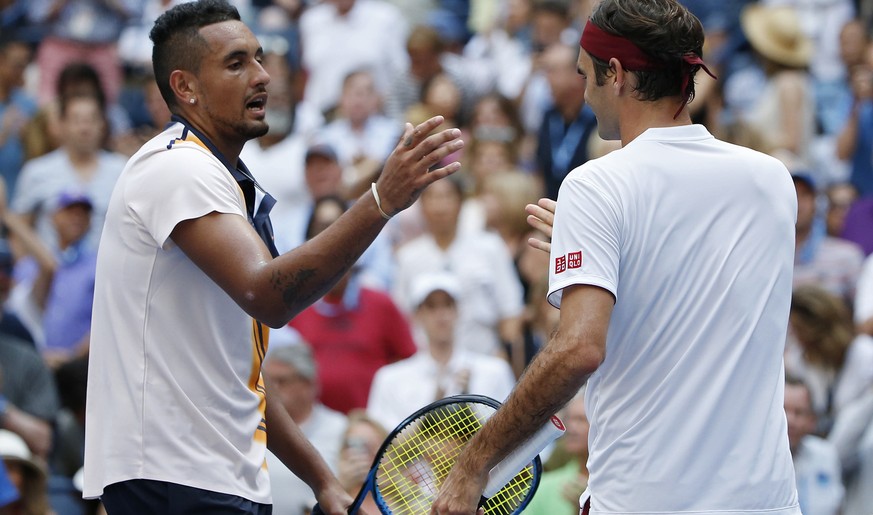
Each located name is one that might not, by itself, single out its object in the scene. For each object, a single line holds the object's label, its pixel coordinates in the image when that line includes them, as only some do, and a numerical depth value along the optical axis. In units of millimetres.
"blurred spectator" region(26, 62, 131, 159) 21562
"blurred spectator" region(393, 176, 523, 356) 17703
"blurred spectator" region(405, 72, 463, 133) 23547
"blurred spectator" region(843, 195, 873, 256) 18875
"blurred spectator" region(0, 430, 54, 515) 13477
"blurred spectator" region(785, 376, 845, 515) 13648
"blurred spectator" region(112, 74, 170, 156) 21575
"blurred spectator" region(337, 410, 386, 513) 12992
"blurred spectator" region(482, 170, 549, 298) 19062
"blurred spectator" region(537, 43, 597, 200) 20578
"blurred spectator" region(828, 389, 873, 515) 14227
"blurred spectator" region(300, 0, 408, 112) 24328
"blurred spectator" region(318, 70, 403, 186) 21797
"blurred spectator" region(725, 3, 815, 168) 22047
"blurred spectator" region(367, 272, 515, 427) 15297
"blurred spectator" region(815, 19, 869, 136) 22891
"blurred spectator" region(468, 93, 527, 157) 22578
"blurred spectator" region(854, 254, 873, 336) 16109
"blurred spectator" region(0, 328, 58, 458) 15297
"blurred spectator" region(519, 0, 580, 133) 23687
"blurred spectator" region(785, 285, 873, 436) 15164
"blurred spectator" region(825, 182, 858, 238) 19687
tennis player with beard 7199
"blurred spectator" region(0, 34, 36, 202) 22969
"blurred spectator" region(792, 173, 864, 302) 17266
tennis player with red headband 6922
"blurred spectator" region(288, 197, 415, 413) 16578
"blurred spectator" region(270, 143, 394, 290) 18953
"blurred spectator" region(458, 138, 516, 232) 20422
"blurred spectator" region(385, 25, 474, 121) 24687
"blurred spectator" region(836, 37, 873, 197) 21062
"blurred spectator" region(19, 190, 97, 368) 17875
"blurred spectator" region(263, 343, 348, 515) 14500
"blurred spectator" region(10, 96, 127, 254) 20078
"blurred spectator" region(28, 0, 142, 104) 25484
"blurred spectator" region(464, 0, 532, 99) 25312
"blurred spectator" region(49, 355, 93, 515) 14719
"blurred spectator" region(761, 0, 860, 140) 23672
